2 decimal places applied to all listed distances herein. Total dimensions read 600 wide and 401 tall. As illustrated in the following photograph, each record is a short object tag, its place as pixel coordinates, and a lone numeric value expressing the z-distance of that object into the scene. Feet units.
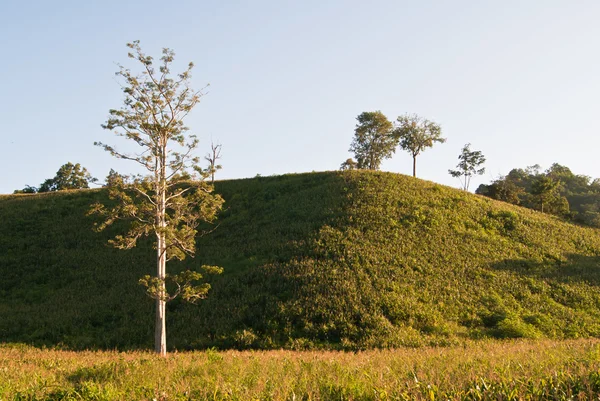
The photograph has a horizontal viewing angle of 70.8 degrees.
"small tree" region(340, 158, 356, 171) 291.63
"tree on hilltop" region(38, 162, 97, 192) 312.71
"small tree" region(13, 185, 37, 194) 328.45
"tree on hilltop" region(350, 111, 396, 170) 256.42
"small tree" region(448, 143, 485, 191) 234.97
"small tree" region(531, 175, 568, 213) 188.03
